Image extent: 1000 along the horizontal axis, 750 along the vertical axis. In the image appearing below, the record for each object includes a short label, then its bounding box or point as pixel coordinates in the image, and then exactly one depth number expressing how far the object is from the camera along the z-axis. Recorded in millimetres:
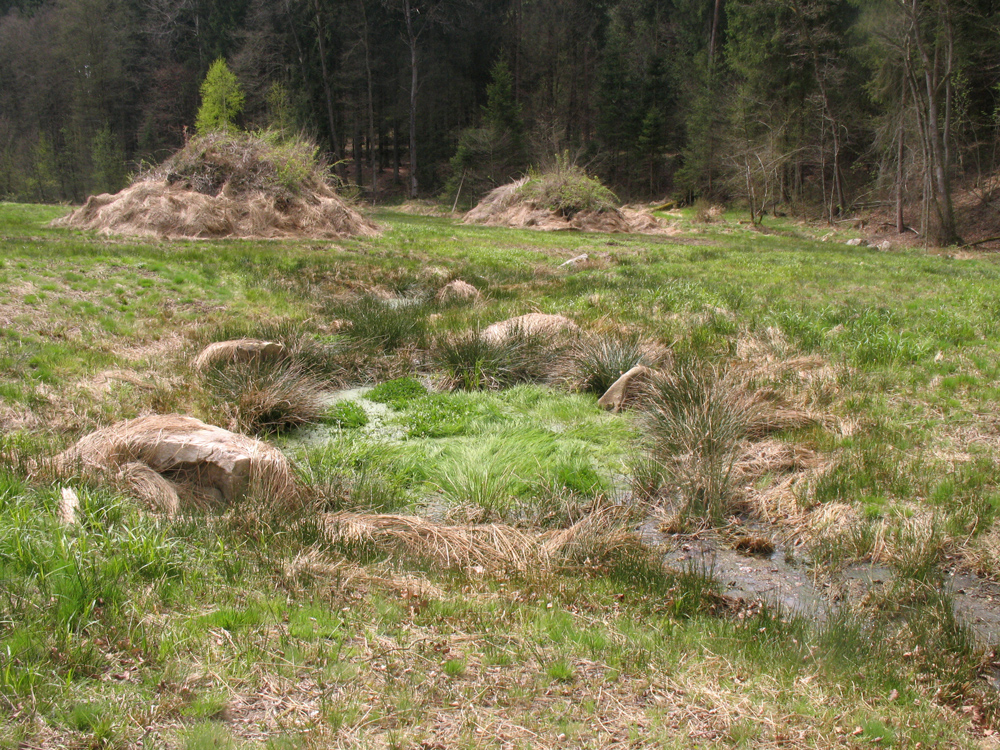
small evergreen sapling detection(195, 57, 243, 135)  41062
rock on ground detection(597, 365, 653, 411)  7281
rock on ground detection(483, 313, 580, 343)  9039
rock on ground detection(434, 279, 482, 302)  12110
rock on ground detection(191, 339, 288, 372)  7621
